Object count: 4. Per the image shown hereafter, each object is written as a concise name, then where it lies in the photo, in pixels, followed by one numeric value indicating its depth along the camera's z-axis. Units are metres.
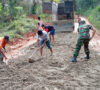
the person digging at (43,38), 6.64
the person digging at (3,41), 5.22
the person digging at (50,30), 9.23
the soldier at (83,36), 5.78
